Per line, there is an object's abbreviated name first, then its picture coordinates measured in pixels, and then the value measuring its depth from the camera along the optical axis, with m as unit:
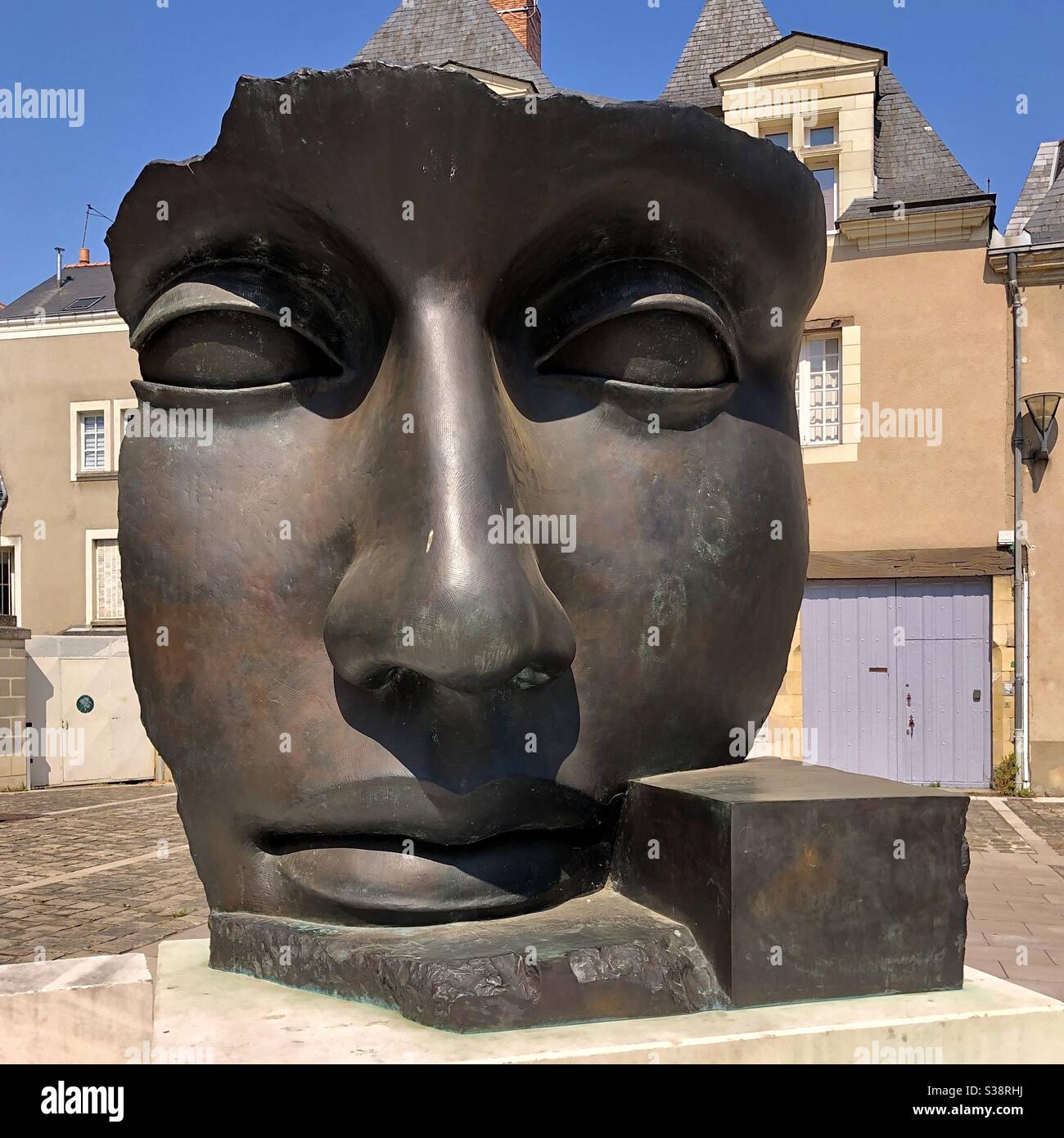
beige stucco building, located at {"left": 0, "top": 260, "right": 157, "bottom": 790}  18.84
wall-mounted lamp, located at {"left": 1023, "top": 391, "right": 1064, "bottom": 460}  12.12
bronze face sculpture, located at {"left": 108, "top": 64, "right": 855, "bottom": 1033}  1.99
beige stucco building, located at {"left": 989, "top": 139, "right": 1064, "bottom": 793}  12.41
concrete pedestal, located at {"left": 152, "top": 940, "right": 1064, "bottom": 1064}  1.78
